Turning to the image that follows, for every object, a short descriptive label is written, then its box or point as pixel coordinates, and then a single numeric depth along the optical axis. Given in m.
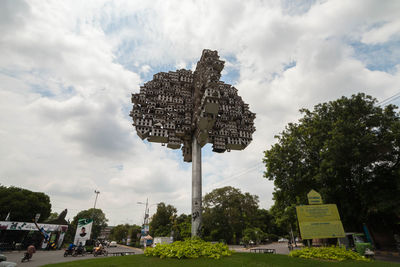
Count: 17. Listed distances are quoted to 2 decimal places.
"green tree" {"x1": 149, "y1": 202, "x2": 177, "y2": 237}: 47.90
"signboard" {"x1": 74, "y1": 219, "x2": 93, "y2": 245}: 23.66
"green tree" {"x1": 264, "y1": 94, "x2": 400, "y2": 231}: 16.08
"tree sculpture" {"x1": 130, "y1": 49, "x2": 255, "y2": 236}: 15.72
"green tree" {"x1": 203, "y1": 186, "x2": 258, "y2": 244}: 46.25
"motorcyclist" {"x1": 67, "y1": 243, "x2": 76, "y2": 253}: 20.12
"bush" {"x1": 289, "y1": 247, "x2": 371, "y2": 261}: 11.75
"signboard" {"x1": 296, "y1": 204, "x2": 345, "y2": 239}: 13.32
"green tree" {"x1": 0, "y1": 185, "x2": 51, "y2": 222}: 36.41
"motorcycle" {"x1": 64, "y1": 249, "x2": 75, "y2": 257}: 19.61
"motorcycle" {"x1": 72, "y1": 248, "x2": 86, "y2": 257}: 20.14
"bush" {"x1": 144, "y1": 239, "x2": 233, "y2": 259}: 11.55
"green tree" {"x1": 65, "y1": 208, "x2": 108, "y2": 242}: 67.56
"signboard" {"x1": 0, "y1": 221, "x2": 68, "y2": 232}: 24.95
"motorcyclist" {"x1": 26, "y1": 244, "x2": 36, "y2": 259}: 15.41
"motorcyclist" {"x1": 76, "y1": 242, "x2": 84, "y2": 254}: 20.70
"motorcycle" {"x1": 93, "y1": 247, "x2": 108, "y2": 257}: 19.14
